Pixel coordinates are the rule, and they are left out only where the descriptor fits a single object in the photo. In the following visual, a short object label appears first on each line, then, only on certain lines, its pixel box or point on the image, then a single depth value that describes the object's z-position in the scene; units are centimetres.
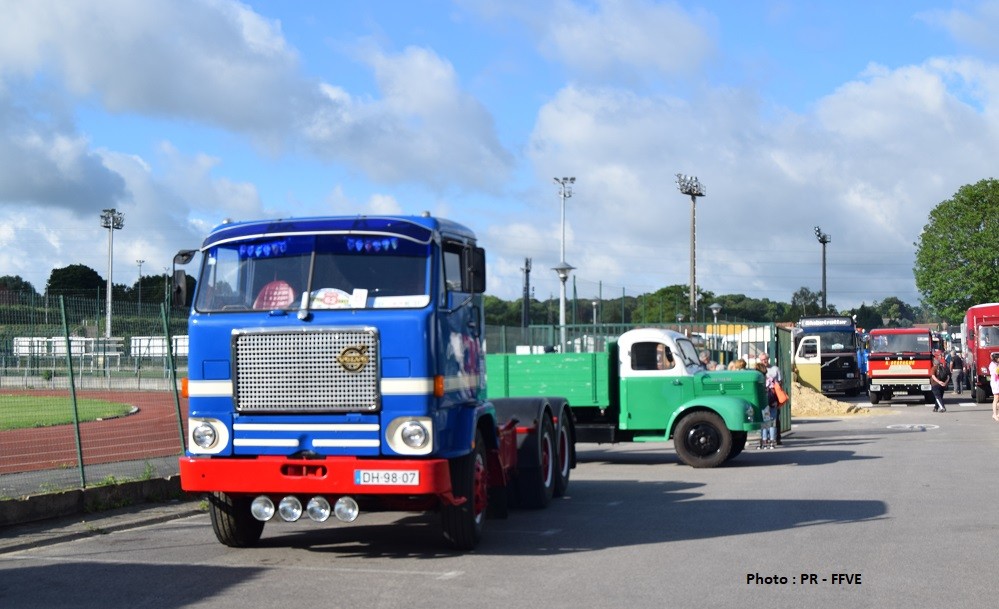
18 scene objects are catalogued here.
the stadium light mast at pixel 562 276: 2624
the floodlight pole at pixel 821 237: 8925
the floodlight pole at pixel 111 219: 8306
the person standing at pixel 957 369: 4959
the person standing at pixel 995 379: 3011
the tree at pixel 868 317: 13589
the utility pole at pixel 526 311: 2653
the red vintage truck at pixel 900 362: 4156
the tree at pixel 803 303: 11672
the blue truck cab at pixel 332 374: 947
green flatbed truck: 1842
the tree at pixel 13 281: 3969
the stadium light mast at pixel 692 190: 6008
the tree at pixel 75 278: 10244
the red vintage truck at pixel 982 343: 4172
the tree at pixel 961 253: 6675
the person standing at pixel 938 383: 3619
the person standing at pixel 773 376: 2308
